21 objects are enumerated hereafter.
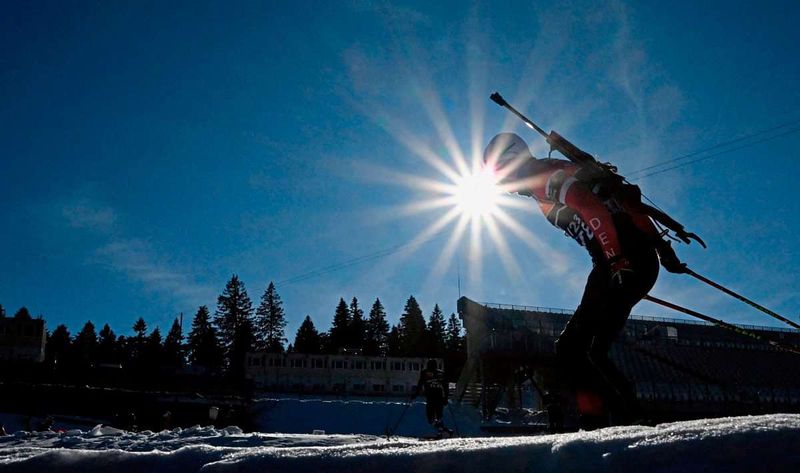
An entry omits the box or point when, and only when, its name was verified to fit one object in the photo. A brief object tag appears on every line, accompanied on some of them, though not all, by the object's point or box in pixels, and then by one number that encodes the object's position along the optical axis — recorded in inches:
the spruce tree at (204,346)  3125.0
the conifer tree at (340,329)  3420.3
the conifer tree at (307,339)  3347.4
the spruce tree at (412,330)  3378.4
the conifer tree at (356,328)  3435.0
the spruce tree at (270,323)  3341.5
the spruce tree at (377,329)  3634.6
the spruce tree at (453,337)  3587.6
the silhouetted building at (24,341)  1996.8
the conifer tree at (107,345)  3799.0
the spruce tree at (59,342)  3730.3
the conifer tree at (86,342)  3642.2
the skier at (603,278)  170.1
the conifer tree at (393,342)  3612.2
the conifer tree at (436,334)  3348.7
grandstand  1230.3
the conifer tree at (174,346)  3147.1
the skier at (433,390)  491.5
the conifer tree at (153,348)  3068.4
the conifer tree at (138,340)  3791.3
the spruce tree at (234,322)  3097.9
